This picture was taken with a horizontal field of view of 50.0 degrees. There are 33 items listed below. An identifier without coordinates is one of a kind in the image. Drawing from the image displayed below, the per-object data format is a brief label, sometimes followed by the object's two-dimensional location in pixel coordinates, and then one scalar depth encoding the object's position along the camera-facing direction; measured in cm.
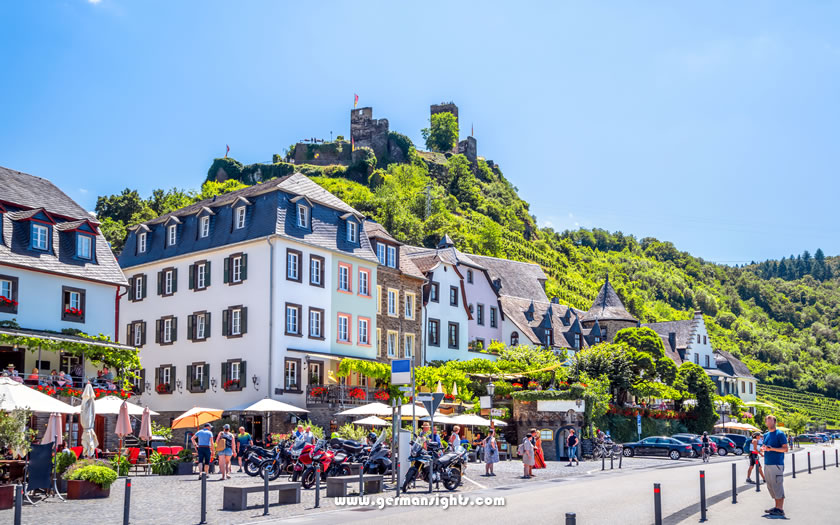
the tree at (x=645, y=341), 6038
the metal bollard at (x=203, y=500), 1619
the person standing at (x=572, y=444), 3656
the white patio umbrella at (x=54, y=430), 2183
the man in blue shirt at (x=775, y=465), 1642
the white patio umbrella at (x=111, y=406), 2800
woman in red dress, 3349
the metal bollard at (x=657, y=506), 1300
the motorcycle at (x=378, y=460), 2391
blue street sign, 2230
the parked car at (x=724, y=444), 5231
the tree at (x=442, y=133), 16025
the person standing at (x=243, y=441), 3200
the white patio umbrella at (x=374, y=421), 3405
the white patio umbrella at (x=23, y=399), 2094
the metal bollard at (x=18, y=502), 1229
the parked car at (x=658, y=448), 4578
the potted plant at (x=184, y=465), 2894
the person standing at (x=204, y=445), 2594
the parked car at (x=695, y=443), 4694
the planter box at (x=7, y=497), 1766
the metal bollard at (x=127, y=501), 1383
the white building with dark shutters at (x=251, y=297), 4047
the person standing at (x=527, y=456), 2892
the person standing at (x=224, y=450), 2672
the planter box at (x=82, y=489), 1972
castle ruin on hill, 13362
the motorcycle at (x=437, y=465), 2324
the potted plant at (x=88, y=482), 1970
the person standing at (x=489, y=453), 2970
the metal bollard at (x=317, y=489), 1897
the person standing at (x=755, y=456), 2223
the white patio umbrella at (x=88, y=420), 2388
